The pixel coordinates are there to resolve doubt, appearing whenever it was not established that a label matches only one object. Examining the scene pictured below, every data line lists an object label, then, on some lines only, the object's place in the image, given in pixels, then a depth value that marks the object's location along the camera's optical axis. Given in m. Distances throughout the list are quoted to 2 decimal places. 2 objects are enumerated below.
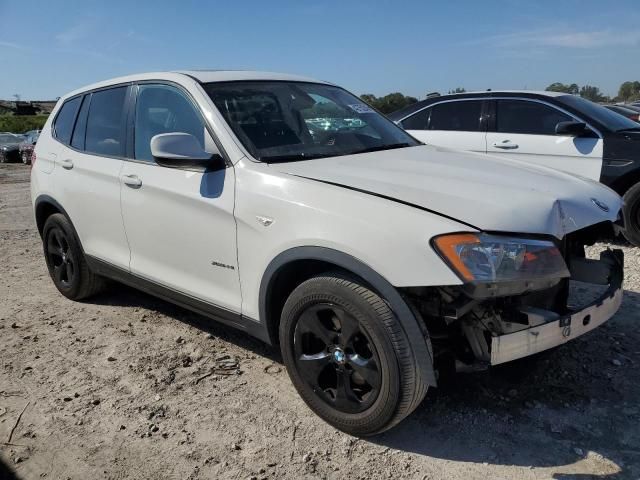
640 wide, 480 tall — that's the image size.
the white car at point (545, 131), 5.74
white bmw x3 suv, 2.36
